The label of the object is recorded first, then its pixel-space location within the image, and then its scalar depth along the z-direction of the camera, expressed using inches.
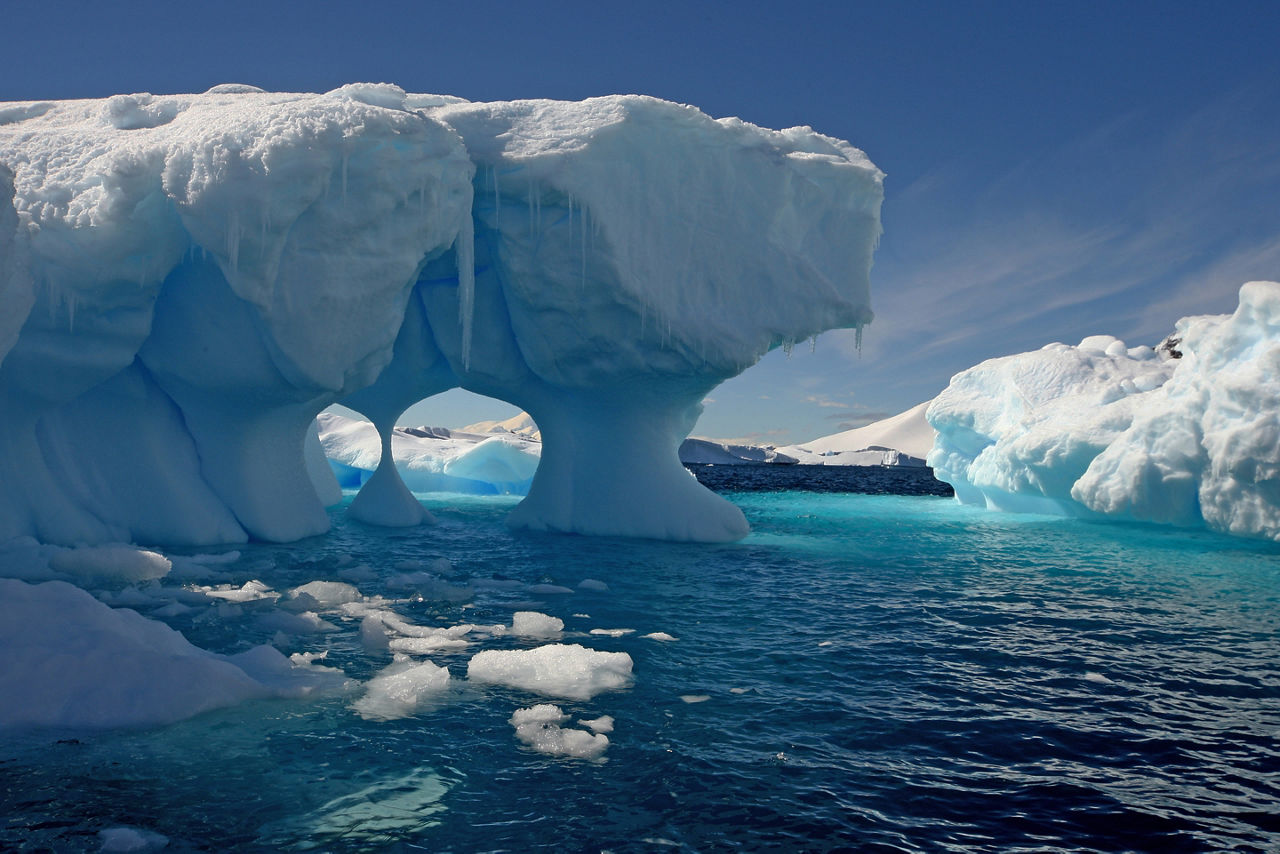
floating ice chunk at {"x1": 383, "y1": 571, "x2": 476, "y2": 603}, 381.4
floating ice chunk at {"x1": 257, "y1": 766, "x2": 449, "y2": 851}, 155.3
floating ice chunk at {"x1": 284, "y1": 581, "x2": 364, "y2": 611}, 348.5
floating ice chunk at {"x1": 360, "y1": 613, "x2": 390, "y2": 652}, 285.6
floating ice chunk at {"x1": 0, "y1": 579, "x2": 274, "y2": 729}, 204.4
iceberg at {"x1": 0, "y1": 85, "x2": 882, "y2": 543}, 461.7
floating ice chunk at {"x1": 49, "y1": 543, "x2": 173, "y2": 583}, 406.0
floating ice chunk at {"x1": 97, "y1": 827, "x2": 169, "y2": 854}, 148.9
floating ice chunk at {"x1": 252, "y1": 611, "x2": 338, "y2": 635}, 307.3
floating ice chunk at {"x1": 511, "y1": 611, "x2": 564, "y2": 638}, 311.7
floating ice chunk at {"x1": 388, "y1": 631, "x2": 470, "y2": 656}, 285.0
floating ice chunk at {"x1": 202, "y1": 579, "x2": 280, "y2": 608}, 356.5
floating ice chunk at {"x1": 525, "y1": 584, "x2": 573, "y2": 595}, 399.5
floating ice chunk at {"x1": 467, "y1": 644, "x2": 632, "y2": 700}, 245.9
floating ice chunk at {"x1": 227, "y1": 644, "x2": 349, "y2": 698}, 233.0
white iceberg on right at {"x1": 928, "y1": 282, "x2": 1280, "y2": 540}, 588.4
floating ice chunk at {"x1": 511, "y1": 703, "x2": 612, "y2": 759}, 200.1
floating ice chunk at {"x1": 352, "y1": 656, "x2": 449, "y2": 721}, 223.8
